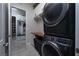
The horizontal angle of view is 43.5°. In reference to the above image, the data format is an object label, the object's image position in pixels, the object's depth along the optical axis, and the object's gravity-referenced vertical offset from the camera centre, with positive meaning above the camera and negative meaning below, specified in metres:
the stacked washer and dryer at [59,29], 1.00 -0.02
